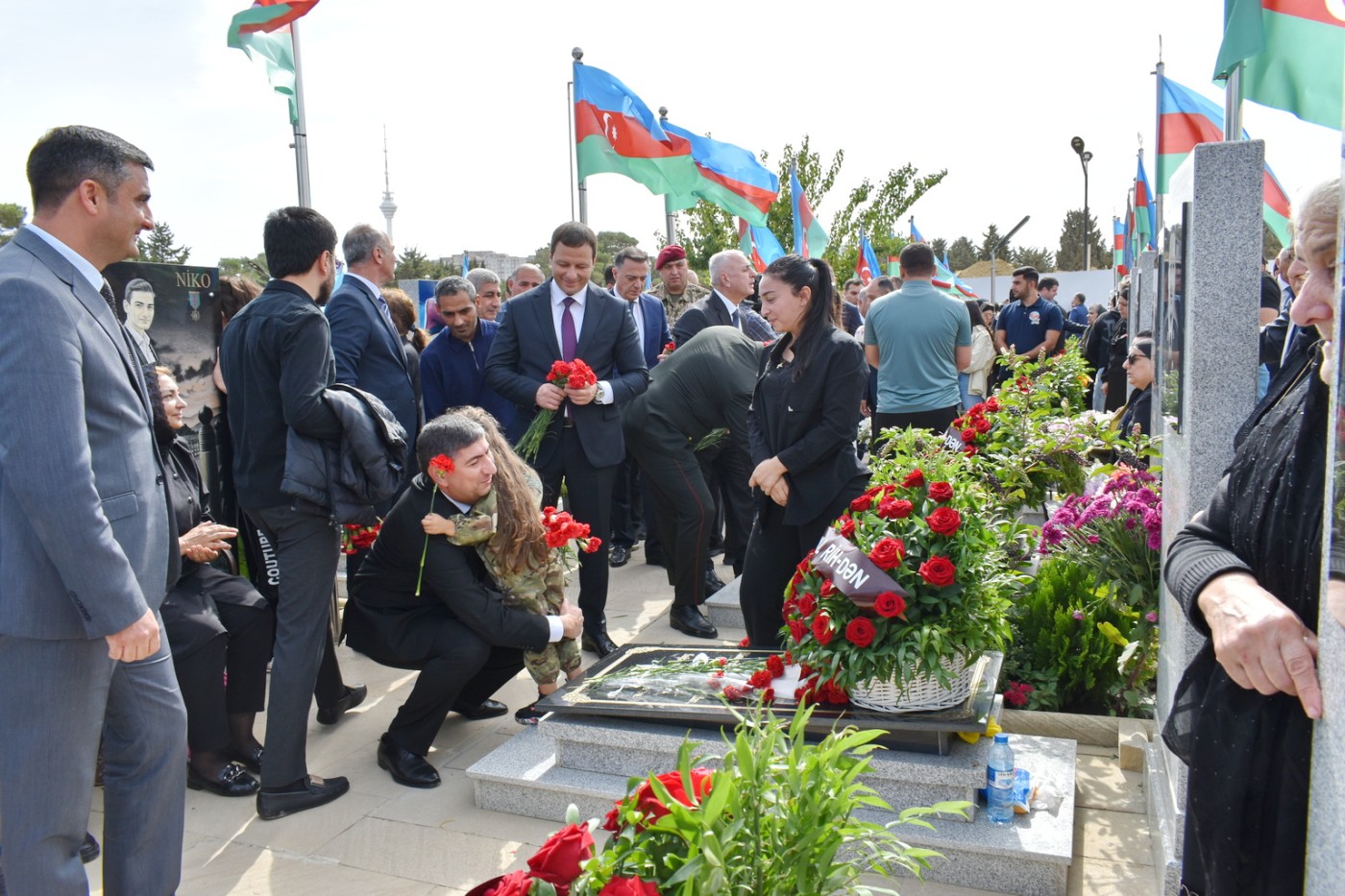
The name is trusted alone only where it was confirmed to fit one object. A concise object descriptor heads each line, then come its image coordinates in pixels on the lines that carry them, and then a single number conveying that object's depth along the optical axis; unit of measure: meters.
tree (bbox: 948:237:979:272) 67.81
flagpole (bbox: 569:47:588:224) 7.26
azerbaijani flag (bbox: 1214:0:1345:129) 3.43
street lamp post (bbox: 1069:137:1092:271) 22.34
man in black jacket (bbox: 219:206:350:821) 3.54
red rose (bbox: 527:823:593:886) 1.57
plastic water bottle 3.07
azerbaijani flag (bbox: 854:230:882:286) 15.00
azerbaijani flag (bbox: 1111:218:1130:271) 16.31
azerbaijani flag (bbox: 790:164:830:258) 11.45
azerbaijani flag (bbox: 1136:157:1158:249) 11.26
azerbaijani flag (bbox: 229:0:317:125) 5.68
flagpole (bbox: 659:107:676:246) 8.73
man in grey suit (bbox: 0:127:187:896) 2.23
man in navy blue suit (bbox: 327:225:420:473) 4.67
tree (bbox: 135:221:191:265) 26.38
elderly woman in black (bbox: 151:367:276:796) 3.78
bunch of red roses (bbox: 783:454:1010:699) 3.12
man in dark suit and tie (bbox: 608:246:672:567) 7.31
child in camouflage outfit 3.96
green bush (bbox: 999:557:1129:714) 4.07
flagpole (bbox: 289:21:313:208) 5.69
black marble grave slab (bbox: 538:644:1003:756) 3.24
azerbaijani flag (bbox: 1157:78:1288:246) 7.58
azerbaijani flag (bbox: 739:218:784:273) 11.34
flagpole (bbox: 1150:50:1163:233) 7.71
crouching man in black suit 3.95
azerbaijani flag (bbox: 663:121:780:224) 9.75
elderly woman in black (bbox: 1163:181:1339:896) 1.46
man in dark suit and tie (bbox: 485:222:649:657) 5.18
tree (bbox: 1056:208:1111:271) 61.94
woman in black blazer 4.25
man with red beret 7.86
